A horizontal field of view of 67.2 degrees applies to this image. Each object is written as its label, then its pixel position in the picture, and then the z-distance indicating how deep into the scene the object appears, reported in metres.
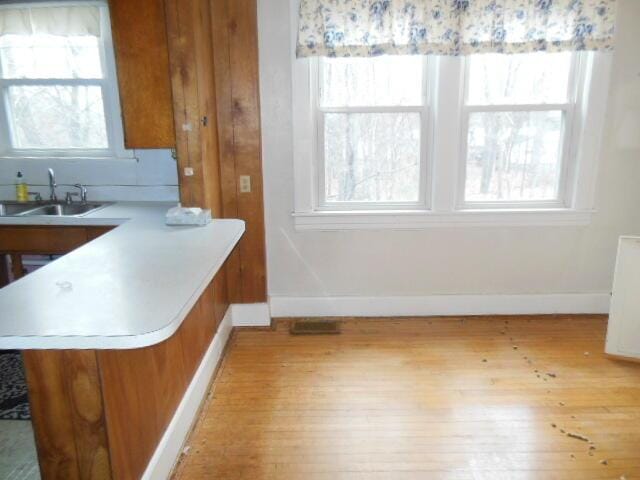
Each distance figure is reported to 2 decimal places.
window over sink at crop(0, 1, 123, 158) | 3.21
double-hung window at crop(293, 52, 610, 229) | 3.13
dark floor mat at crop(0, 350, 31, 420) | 2.38
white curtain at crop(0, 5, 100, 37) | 3.19
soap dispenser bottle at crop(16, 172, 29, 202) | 3.30
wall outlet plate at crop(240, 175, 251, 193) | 3.15
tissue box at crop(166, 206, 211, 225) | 2.33
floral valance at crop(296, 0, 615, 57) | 2.92
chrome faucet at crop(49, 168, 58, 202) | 3.26
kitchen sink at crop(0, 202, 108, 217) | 3.21
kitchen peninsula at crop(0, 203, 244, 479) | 1.27
